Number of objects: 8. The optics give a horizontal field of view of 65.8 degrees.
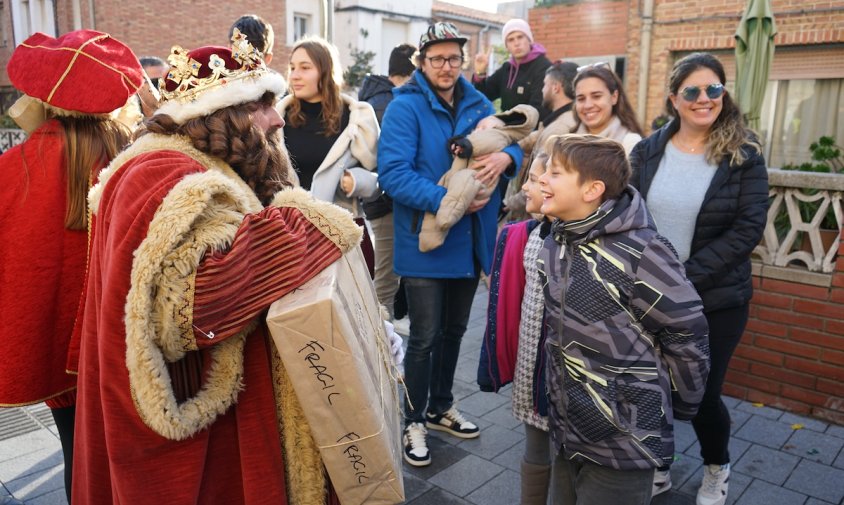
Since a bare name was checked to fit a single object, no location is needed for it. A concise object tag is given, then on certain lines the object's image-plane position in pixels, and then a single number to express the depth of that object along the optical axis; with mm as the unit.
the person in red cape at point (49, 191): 2391
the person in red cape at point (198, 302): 1534
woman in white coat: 3691
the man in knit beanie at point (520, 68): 6113
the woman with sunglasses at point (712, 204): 3102
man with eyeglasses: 3555
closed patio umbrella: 5344
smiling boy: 2205
